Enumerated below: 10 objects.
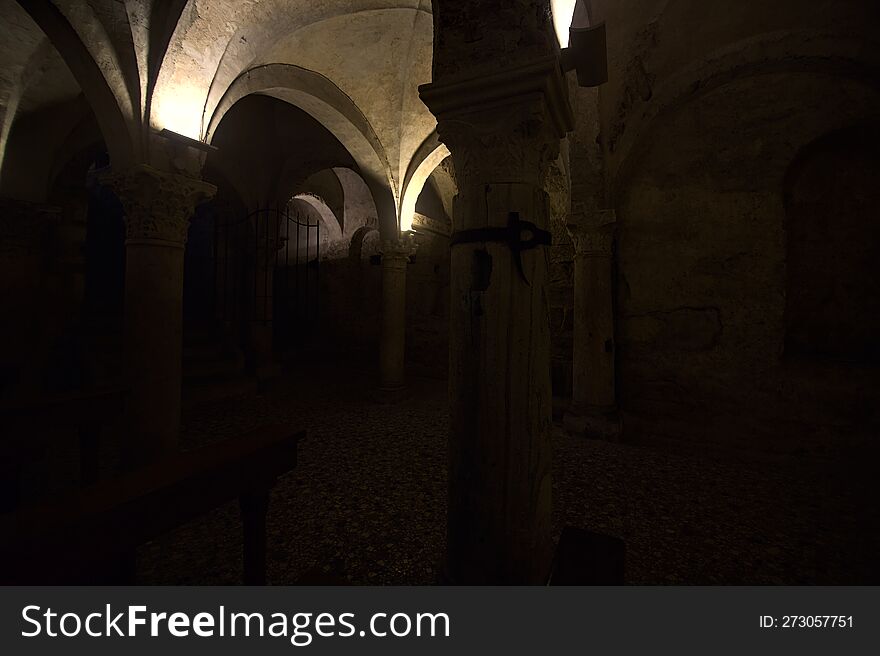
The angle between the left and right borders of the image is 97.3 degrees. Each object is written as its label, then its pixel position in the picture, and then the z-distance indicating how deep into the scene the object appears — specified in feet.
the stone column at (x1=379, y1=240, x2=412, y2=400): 22.52
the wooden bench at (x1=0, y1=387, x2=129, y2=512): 7.42
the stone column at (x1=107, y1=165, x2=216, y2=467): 11.48
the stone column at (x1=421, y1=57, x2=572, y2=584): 5.57
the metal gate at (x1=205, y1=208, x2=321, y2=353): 27.63
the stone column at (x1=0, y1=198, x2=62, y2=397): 19.27
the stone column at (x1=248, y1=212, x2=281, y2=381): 26.96
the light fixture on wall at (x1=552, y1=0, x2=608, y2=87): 6.39
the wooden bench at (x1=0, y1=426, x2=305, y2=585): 3.77
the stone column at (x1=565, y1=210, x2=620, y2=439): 15.33
